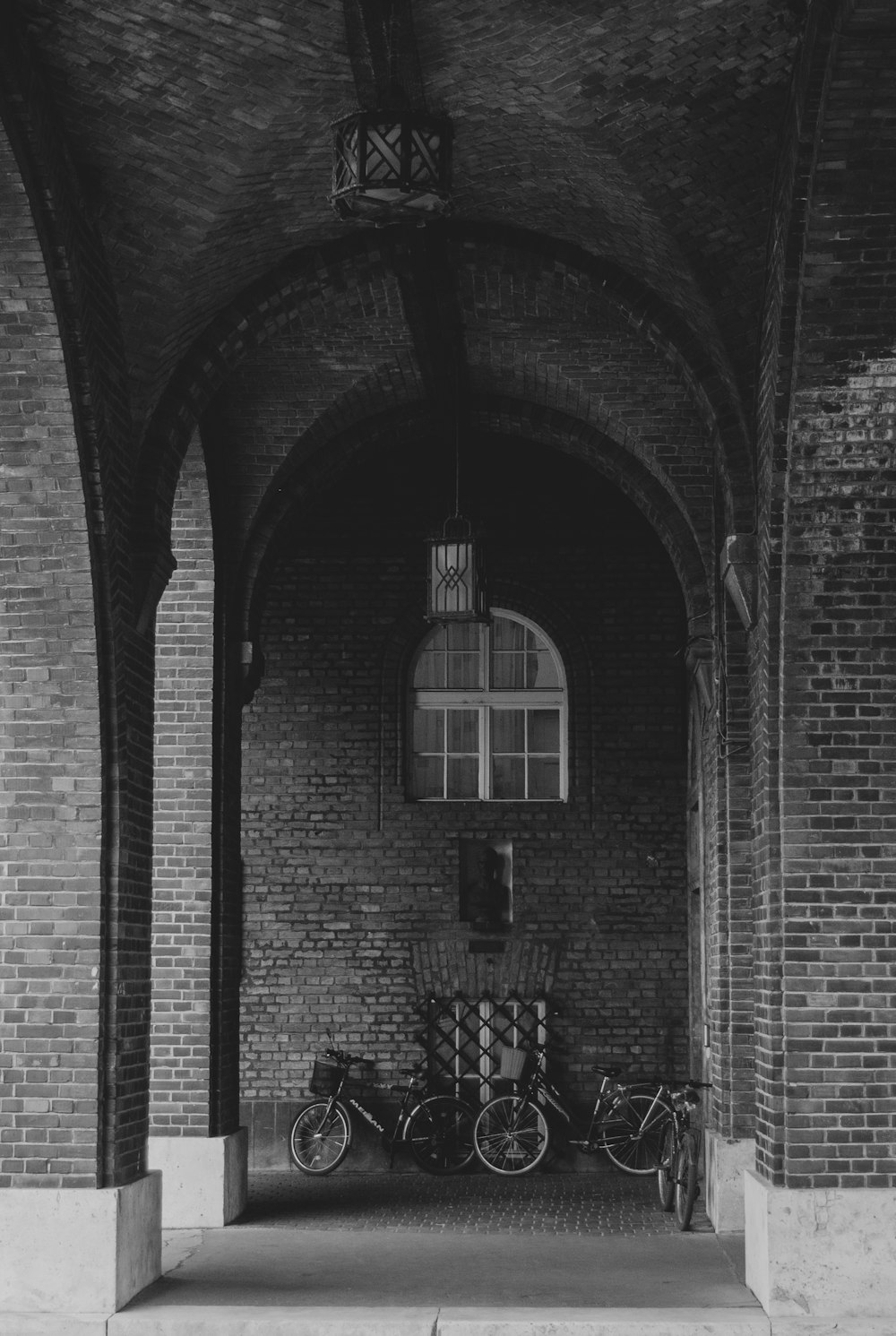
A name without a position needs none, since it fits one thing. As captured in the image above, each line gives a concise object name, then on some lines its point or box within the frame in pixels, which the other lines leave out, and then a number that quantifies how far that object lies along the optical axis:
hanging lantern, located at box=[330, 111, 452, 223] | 6.47
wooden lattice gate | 13.44
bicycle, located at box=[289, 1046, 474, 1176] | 12.91
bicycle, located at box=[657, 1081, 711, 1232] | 10.03
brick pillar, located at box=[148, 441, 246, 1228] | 10.56
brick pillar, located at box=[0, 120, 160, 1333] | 7.76
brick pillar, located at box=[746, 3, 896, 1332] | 7.45
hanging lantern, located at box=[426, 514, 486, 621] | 10.95
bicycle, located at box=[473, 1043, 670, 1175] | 12.77
